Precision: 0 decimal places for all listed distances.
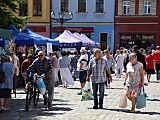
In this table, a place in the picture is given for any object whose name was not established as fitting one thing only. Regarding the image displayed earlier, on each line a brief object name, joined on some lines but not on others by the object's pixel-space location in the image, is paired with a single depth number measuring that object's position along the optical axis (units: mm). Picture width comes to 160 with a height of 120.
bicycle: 12325
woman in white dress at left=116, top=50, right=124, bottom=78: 26672
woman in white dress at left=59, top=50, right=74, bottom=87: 19281
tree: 19031
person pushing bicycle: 12443
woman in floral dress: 11812
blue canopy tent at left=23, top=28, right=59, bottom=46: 21444
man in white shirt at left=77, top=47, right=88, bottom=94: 16484
